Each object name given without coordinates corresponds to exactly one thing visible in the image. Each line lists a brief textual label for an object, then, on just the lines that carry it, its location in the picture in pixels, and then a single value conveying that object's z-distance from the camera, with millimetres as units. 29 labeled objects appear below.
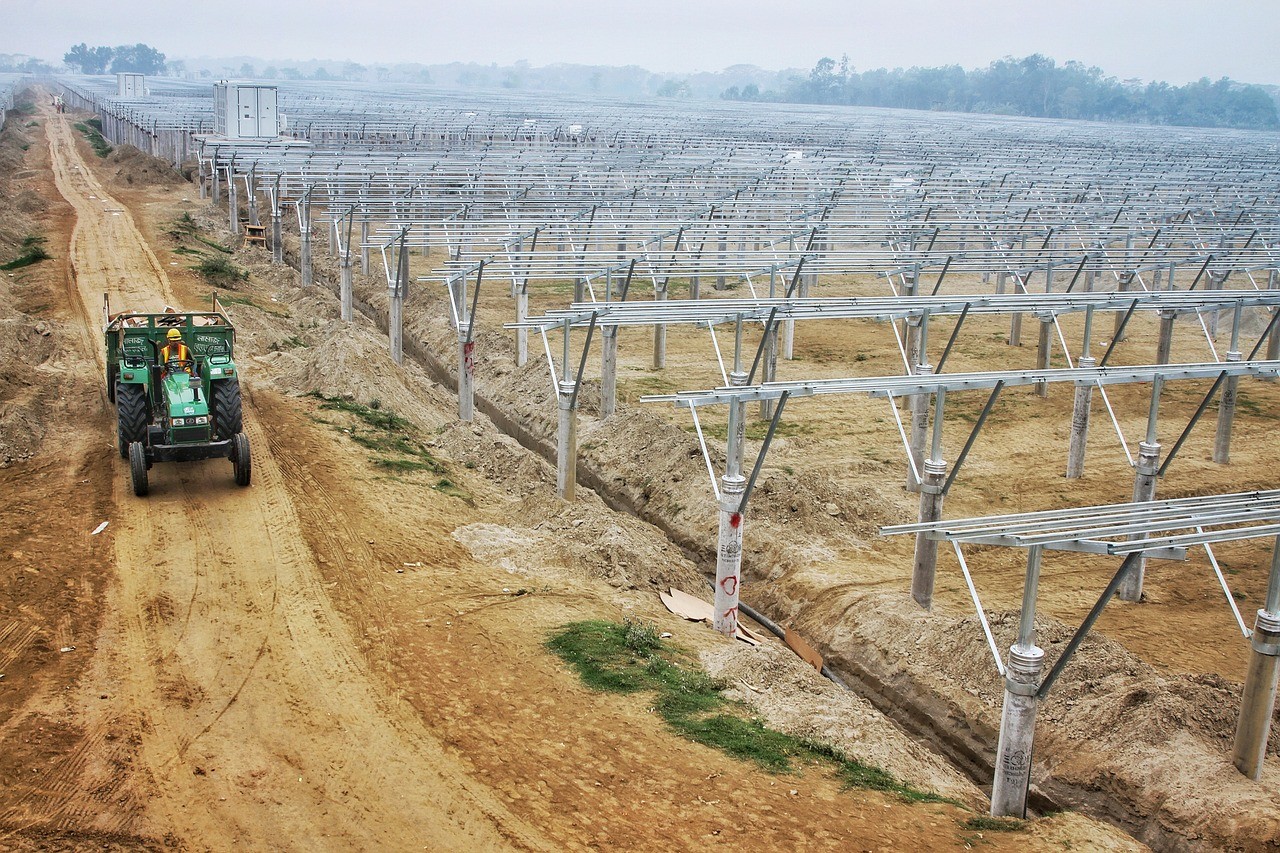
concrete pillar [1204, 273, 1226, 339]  28381
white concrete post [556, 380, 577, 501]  18969
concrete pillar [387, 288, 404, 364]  27781
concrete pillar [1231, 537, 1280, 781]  11383
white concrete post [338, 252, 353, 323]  30438
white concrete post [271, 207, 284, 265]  41031
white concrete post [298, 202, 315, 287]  36812
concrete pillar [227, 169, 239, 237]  46156
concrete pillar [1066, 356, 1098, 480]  20328
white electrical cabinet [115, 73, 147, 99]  110500
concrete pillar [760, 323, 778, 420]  20344
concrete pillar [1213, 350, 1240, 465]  21719
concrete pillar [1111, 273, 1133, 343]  27878
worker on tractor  17516
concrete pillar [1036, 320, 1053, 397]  24572
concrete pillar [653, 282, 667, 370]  28128
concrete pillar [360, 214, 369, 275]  29062
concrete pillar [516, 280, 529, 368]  28188
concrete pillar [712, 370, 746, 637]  14438
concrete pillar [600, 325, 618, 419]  22922
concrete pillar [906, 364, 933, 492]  19562
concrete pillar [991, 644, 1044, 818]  10711
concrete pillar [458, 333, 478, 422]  22938
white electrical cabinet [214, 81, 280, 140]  62344
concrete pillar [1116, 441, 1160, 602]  16359
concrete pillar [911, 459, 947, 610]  15727
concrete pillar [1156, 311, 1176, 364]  23156
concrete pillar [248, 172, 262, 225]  45344
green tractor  16984
